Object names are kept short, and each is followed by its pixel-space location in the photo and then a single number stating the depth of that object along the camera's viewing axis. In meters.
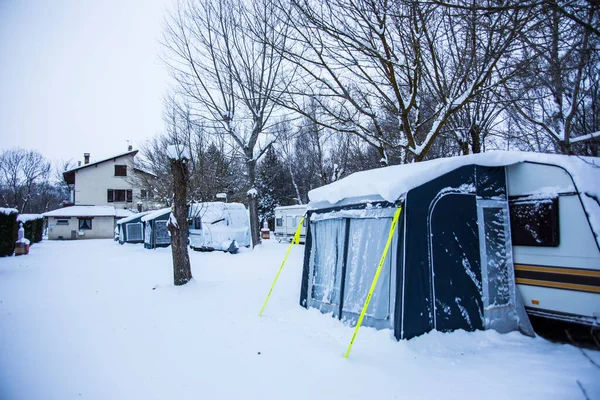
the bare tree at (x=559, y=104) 7.48
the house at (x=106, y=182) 34.34
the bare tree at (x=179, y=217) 8.32
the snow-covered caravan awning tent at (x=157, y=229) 18.31
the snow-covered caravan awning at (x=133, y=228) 22.44
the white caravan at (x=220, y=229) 16.30
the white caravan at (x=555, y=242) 4.31
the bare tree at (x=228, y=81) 14.30
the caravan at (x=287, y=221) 22.10
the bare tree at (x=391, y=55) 6.54
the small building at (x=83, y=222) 31.45
